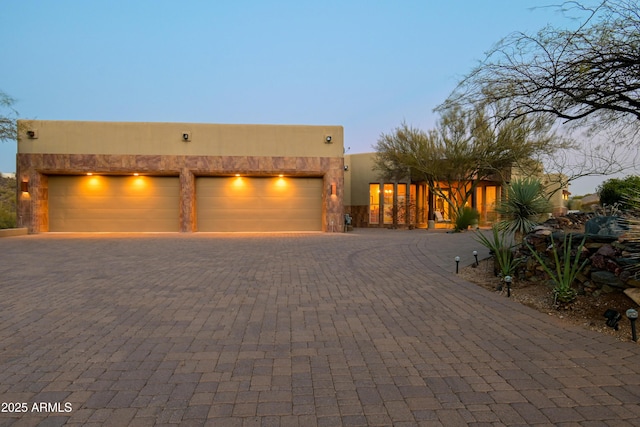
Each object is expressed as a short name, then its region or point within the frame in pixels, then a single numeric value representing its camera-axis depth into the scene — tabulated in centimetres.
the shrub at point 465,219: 1814
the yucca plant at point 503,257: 640
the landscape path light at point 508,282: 554
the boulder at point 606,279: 457
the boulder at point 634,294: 427
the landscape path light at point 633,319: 367
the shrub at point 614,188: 895
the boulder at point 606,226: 560
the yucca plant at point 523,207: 776
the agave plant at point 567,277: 480
